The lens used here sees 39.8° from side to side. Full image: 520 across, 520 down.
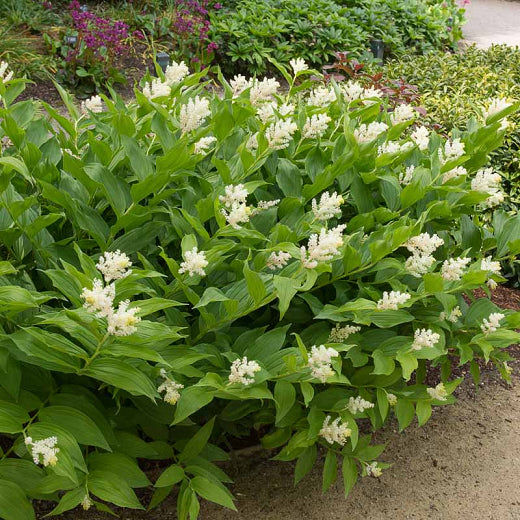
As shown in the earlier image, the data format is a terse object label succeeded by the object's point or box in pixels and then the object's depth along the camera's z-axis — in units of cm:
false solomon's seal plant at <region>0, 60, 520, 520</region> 206
